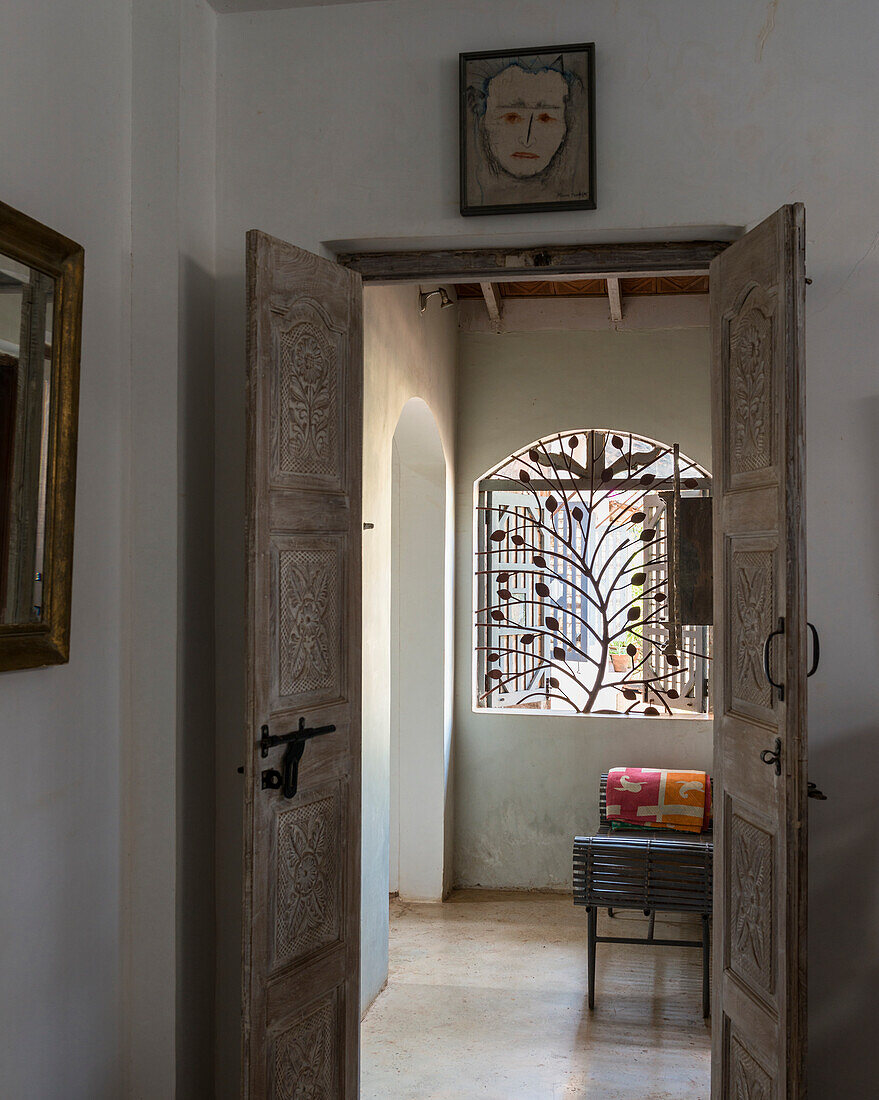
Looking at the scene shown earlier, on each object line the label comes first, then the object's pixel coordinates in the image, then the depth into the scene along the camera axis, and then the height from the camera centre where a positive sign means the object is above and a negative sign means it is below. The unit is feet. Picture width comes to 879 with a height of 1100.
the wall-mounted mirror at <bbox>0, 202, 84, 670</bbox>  6.95 +1.18
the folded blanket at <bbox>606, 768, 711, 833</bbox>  15.31 -3.09
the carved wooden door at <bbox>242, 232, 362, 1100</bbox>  8.18 -0.69
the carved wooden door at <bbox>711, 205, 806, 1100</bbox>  7.62 -0.49
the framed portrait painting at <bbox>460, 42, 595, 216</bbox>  9.14 +4.32
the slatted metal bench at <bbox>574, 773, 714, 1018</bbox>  13.48 -3.78
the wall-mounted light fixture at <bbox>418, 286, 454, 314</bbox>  16.14 +4.97
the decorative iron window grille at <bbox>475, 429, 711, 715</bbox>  18.89 +0.33
